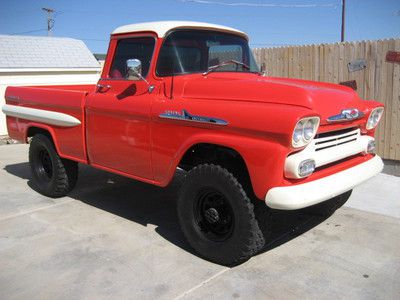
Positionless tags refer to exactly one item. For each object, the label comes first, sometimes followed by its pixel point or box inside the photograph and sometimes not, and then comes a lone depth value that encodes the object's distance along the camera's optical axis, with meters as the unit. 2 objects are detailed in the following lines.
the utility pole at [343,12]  25.41
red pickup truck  3.20
